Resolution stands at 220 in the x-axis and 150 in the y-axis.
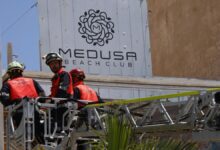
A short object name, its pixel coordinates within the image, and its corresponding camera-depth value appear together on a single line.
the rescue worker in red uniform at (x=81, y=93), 10.90
